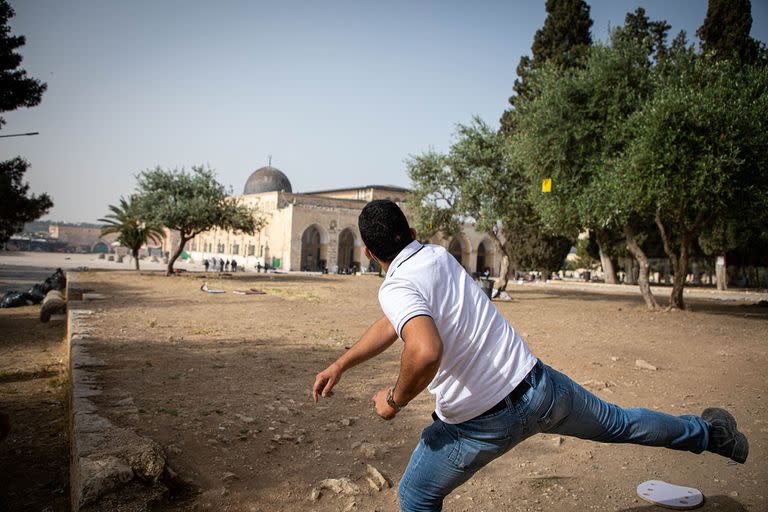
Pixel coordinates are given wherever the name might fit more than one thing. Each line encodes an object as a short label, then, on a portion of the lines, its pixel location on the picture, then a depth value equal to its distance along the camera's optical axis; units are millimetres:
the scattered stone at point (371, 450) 3799
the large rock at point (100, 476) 2670
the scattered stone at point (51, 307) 11938
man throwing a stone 1861
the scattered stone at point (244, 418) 4363
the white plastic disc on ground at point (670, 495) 2967
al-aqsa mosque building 46344
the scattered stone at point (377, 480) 3303
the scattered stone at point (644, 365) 7027
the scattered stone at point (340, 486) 3195
